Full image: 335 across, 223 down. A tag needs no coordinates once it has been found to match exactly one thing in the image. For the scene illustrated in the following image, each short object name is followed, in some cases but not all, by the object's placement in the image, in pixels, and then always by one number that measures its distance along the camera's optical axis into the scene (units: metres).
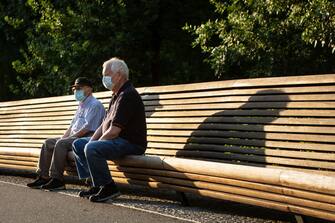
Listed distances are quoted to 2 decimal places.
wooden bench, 4.73
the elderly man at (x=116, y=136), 6.25
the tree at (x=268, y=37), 7.42
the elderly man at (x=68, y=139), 7.23
